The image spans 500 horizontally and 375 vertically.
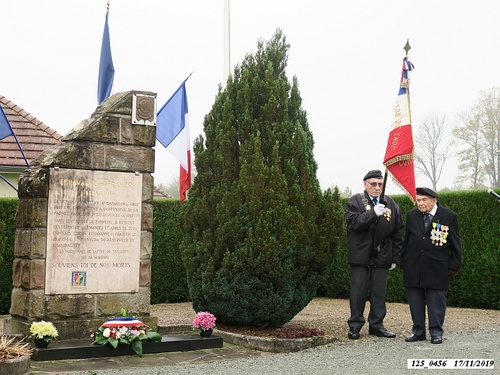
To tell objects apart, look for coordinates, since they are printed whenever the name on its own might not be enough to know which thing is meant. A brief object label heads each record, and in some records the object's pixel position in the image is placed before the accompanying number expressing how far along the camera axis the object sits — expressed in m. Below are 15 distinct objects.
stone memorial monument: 7.30
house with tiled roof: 16.12
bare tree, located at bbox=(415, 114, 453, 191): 38.19
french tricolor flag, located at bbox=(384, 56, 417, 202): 8.66
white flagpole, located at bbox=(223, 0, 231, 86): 13.71
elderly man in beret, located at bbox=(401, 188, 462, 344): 8.01
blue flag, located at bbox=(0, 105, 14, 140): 12.22
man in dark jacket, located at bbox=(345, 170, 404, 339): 8.51
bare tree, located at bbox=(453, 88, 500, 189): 38.28
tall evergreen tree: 8.27
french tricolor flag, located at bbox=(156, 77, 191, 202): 12.65
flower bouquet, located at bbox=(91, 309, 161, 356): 7.05
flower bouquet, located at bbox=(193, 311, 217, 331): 7.82
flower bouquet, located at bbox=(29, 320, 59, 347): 6.73
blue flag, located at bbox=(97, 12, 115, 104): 11.10
